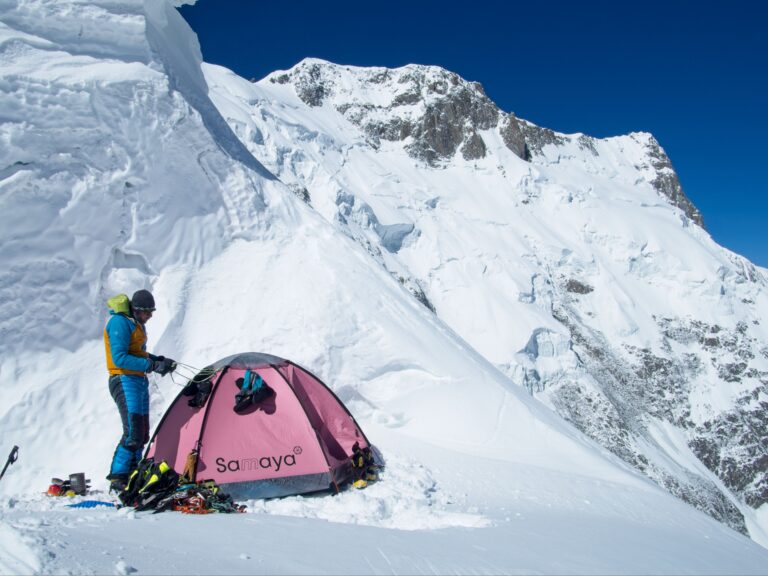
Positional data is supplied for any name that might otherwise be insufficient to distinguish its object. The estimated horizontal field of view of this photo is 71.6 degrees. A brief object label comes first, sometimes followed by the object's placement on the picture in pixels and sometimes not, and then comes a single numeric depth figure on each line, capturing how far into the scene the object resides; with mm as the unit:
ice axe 4910
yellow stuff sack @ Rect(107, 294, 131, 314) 5215
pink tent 5238
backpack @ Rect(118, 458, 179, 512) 4348
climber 5109
